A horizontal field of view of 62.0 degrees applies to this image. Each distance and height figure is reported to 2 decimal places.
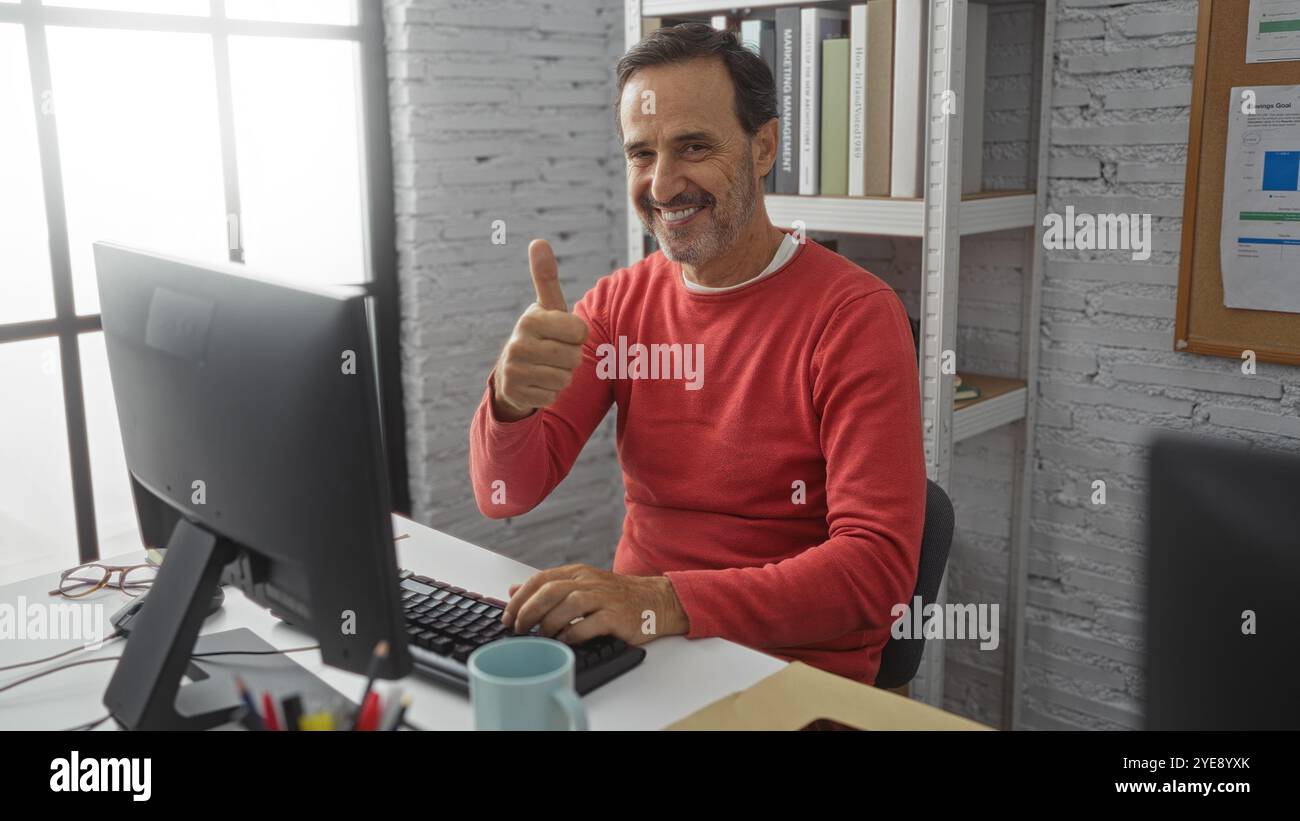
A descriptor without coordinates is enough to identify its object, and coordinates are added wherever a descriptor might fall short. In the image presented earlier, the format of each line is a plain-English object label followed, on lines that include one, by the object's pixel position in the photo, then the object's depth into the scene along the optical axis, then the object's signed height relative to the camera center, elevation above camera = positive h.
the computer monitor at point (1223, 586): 0.54 -0.20
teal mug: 0.84 -0.38
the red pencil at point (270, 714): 0.82 -0.37
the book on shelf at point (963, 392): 2.05 -0.35
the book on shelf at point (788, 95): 2.04 +0.21
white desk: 1.01 -0.46
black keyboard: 1.06 -0.43
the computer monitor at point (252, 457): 0.85 -0.21
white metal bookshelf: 1.87 -0.04
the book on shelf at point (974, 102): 2.04 +0.20
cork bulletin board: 1.86 -0.01
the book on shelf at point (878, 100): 1.94 +0.19
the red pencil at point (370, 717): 0.80 -0.37
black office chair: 1.46 -0.50
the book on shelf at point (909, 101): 1.89 +0.18
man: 1.28 -0.26
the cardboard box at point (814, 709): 0.97 -0.46
